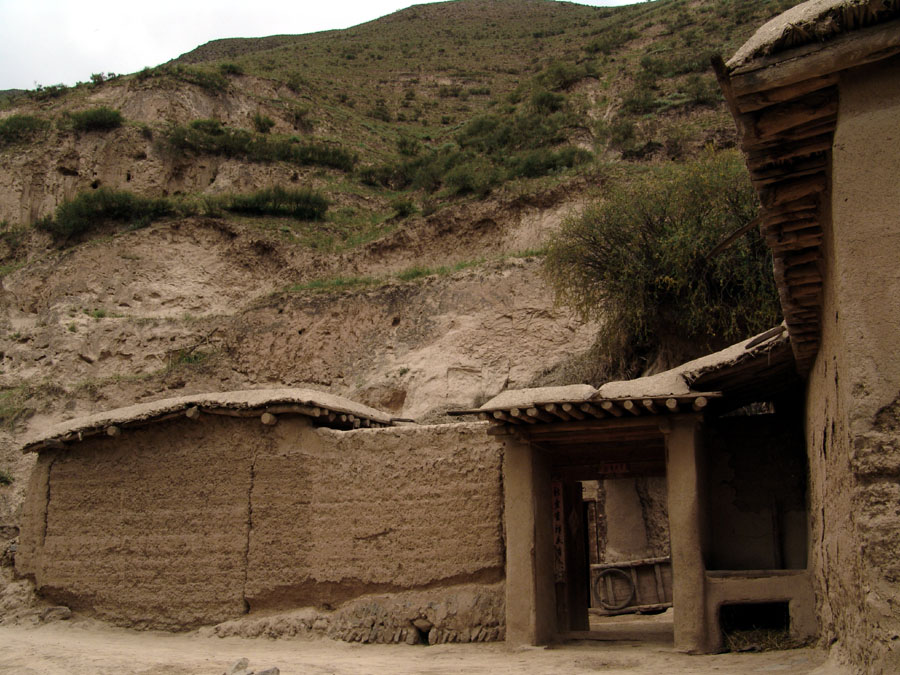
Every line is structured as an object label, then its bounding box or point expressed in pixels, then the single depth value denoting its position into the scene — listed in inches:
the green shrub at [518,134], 1232.8
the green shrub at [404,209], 1095.0
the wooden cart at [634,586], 601.9
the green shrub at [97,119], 1295.5
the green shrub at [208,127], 1352.1
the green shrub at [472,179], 1035.9
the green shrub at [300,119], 1581.0
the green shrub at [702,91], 1179.9
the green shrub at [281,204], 1178.6
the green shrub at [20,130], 1355.8
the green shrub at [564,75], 1460.4
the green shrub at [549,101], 1374.3
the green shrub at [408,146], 1598.2
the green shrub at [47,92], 1620.0
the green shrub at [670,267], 611.8
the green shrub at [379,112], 1882.9
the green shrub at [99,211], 1157.1
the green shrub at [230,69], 1624.0
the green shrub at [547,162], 1085.1
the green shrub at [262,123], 1481.3
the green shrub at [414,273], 884.0
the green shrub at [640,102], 1235.9
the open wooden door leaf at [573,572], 450.3
